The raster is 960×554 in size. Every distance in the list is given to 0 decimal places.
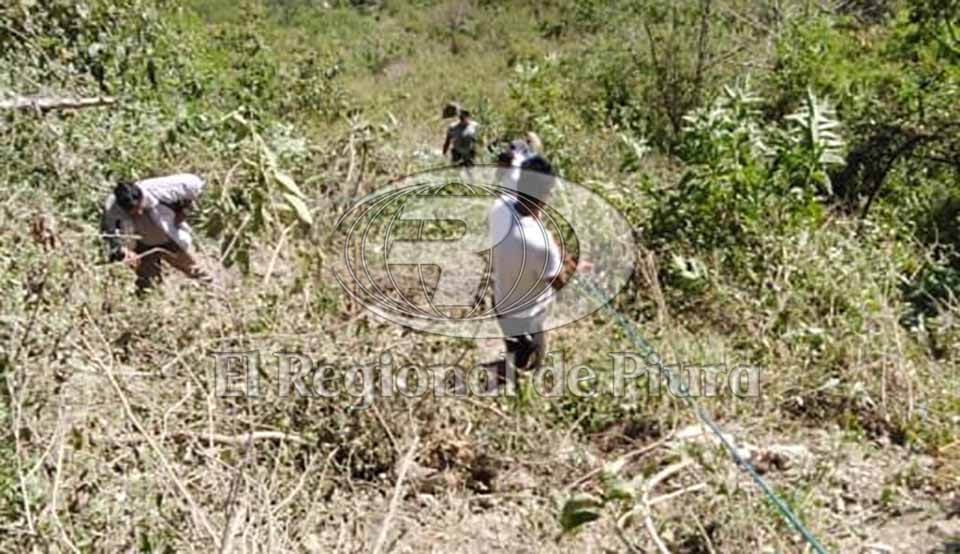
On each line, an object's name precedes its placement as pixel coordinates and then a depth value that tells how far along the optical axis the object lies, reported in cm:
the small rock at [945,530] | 323
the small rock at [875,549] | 313
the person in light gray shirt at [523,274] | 389
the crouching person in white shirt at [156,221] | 466
